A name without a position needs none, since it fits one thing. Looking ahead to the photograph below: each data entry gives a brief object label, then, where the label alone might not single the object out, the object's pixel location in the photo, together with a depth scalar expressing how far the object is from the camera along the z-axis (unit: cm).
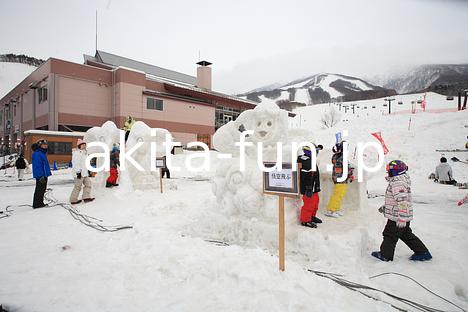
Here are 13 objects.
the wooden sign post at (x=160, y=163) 839
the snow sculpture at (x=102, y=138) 871
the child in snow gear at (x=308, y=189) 412
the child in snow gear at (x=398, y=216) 332
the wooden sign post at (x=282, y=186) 291
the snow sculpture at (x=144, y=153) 853
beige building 1945
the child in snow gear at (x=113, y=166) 886
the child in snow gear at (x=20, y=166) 1246
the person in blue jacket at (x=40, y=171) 611
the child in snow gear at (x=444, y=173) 1022
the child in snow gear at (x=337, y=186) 469
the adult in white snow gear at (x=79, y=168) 662
